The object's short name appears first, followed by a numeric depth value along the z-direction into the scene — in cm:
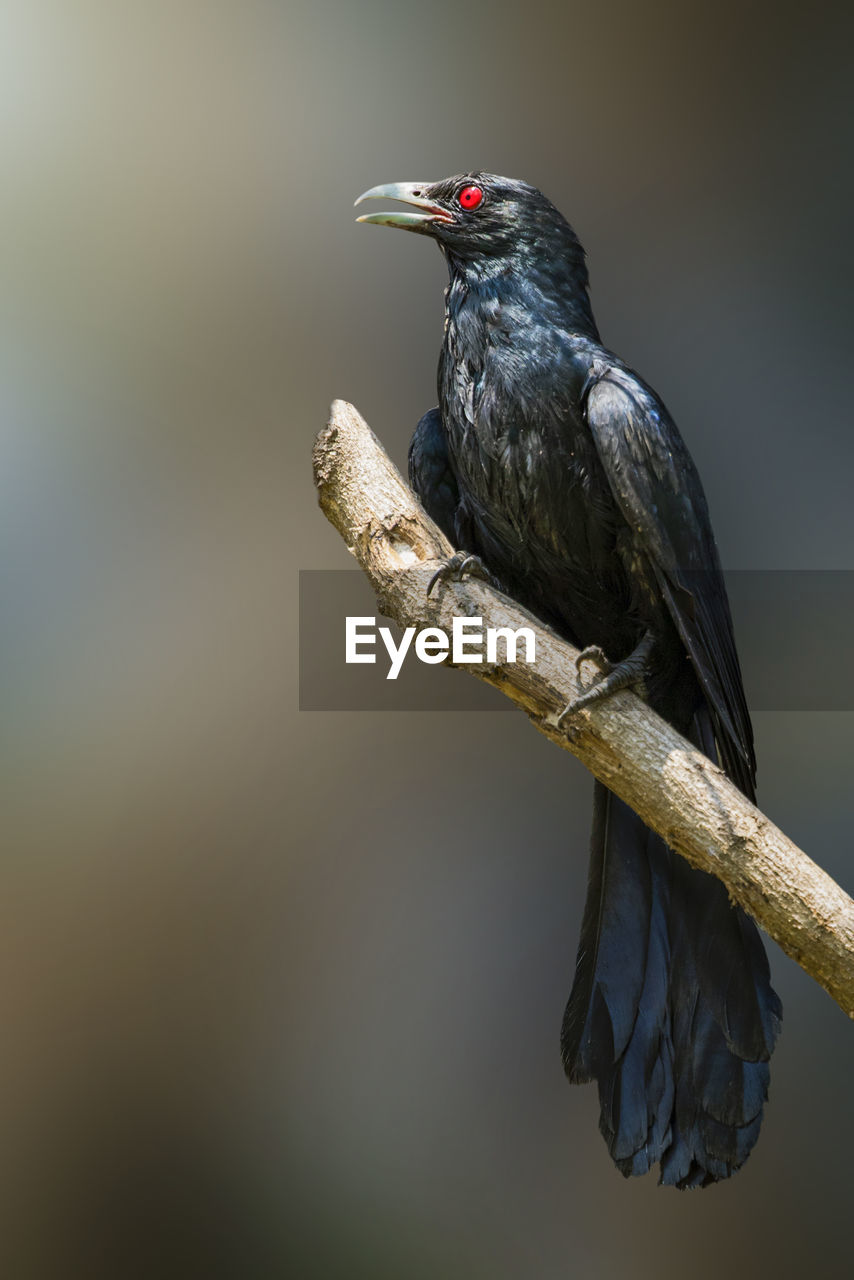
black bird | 462
